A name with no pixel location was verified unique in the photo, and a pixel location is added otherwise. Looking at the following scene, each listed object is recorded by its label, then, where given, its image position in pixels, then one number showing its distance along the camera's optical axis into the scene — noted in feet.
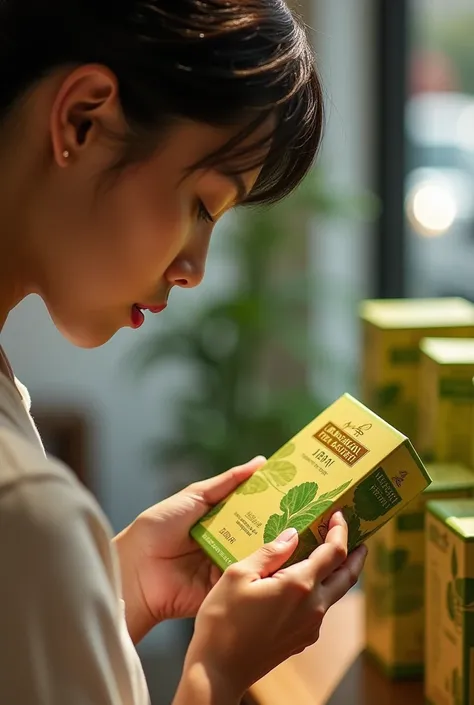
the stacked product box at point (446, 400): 4.33
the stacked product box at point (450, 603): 4.05
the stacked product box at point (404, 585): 4.40
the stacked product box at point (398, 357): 4.51
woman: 3.41
